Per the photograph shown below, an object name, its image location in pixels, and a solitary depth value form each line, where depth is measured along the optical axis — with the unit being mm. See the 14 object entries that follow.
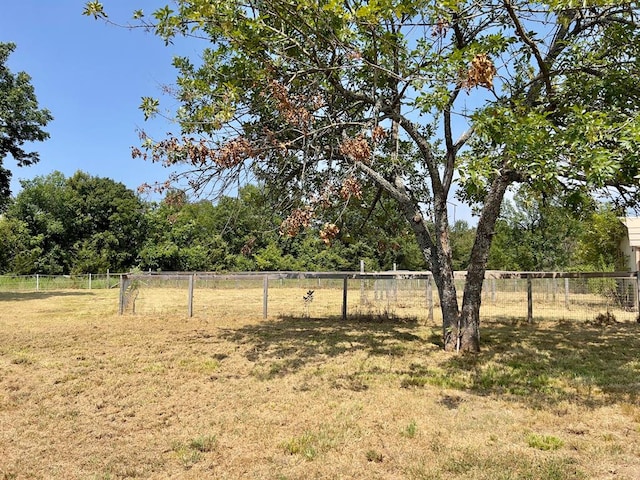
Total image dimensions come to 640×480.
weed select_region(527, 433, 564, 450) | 3658
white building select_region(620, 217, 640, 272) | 17000
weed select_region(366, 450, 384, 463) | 3451
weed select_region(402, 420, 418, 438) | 3934
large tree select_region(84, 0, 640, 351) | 5078
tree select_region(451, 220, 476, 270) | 43719
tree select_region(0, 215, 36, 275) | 33416
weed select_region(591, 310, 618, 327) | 11664
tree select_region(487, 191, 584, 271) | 33156
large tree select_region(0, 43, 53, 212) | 20766
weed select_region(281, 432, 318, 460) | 3549
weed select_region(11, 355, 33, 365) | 6621
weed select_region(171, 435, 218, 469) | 3447
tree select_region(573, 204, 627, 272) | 19328
